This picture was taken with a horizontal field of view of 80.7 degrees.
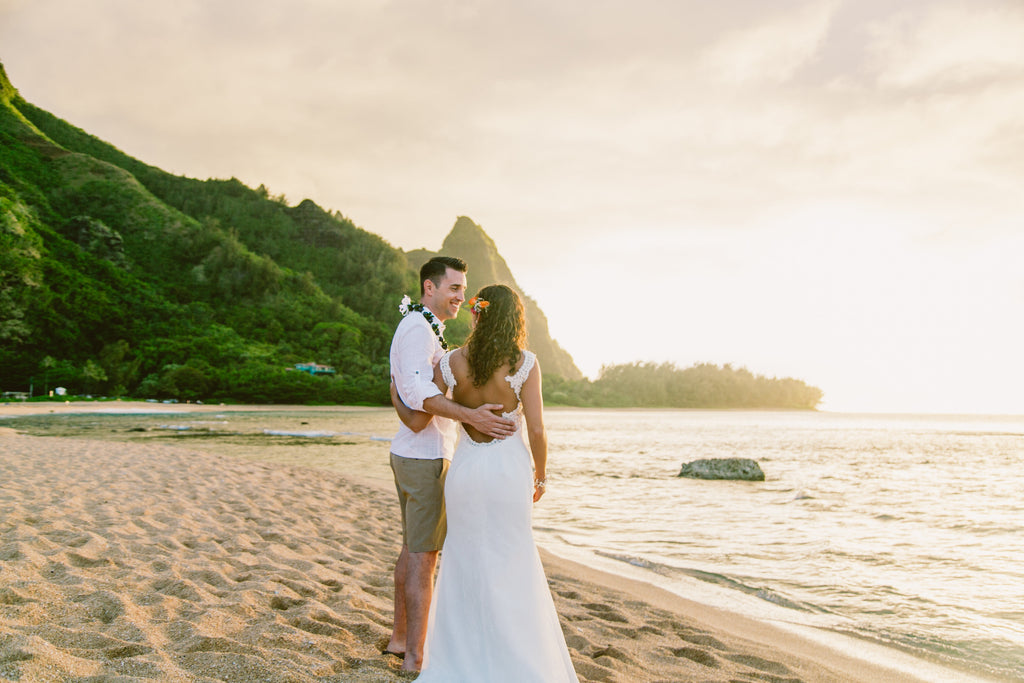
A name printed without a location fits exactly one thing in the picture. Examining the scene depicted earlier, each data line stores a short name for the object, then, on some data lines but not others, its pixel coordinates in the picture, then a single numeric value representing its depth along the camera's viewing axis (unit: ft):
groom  10.51
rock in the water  58.54
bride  9.57
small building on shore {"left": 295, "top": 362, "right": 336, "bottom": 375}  228.02
